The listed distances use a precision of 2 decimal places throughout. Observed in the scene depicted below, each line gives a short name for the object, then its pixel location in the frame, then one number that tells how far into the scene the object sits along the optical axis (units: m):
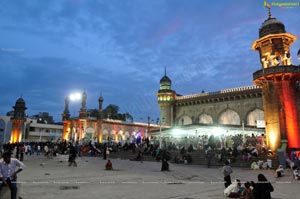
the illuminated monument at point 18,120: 55.75
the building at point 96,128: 48.75
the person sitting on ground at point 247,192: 6.98
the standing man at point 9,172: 5.83
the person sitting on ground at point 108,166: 16.47
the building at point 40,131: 68.02
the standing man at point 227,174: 9.34
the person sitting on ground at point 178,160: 23.21
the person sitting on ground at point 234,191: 8.02
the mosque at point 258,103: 23.20
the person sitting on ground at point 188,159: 22.66
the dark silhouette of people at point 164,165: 16.45
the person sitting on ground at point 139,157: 25.83
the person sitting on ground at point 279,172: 13.94
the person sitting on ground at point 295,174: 12.79
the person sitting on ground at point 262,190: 6.79
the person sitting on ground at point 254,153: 21.10
